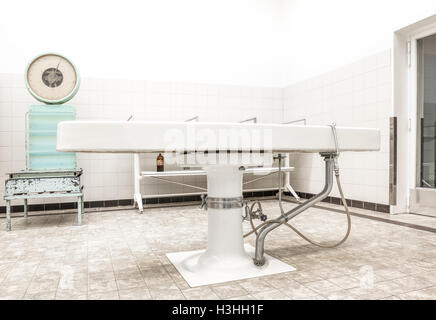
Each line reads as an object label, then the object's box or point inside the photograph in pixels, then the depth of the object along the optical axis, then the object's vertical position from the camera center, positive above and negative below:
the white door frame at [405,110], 3.08 +0.46
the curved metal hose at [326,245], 1.60 -0.50
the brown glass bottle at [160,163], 3.73 -0.05
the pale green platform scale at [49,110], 2.88 +0.43
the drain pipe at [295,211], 1.55 -0.26
